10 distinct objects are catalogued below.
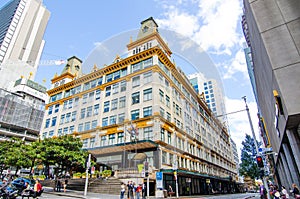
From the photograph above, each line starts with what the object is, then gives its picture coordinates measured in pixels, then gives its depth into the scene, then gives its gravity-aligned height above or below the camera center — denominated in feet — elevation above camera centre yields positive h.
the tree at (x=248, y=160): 173.76 +23.83
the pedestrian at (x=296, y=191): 44.41 -0.58
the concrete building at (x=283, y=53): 41.78 +28.18
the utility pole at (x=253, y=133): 46.43 +14.01
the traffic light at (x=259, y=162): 45.34 +5.60
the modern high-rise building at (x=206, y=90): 312.09 +148.99
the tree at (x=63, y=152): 82.24 +14.36
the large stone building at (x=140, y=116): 108.06 +46.45
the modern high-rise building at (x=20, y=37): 335.47 +275.10
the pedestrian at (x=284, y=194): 50.02 -1.37
